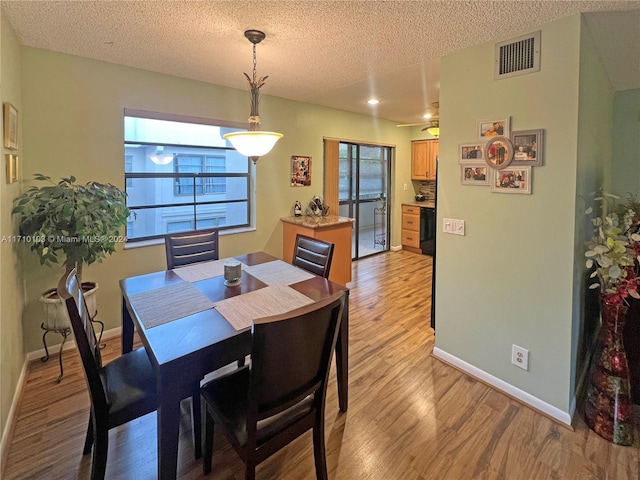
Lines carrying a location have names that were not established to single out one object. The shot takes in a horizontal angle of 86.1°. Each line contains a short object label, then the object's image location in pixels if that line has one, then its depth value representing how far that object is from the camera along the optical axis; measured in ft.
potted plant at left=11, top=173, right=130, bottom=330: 7.61
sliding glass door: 18.47
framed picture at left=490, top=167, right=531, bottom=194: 6.97
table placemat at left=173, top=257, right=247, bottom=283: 7.63
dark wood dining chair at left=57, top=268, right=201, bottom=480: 4.65
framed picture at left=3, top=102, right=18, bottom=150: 6.43
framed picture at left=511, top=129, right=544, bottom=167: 6.72
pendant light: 6.42
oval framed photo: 7.15
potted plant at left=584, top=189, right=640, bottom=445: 6.14
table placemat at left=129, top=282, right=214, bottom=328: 5.56
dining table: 4.45
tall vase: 6.18
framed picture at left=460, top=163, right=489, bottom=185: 7.69
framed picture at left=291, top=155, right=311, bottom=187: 14.65
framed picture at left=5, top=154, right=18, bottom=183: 6.79
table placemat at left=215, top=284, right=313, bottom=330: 5.62
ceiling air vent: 6.80
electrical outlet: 7.31
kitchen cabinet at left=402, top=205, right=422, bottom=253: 20.77
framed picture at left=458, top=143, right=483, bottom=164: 7.74
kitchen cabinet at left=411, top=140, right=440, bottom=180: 20.45
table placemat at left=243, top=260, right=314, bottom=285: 7.53
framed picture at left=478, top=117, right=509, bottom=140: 7.24
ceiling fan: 12.92
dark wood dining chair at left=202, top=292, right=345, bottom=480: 4.17
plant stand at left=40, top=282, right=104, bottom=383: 8.18
